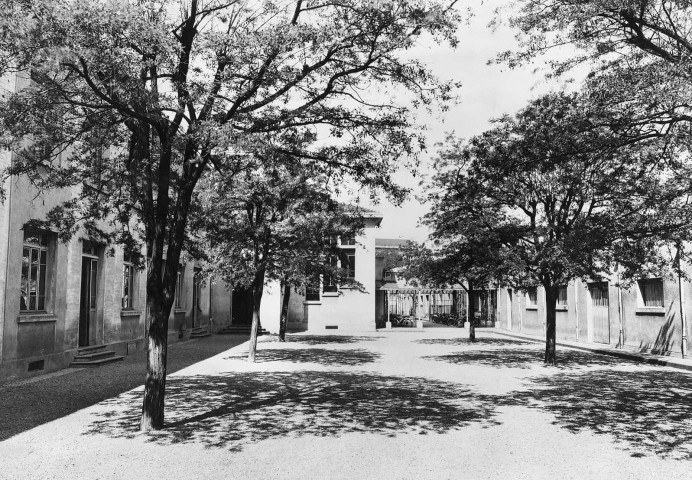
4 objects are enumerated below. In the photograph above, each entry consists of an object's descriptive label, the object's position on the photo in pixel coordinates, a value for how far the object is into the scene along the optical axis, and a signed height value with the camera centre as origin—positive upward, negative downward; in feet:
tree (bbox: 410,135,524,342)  49.14 +4.62
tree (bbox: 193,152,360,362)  42.21 +4.23
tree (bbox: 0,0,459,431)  19.07 +6.92
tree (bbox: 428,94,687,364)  30.09 +5.95
